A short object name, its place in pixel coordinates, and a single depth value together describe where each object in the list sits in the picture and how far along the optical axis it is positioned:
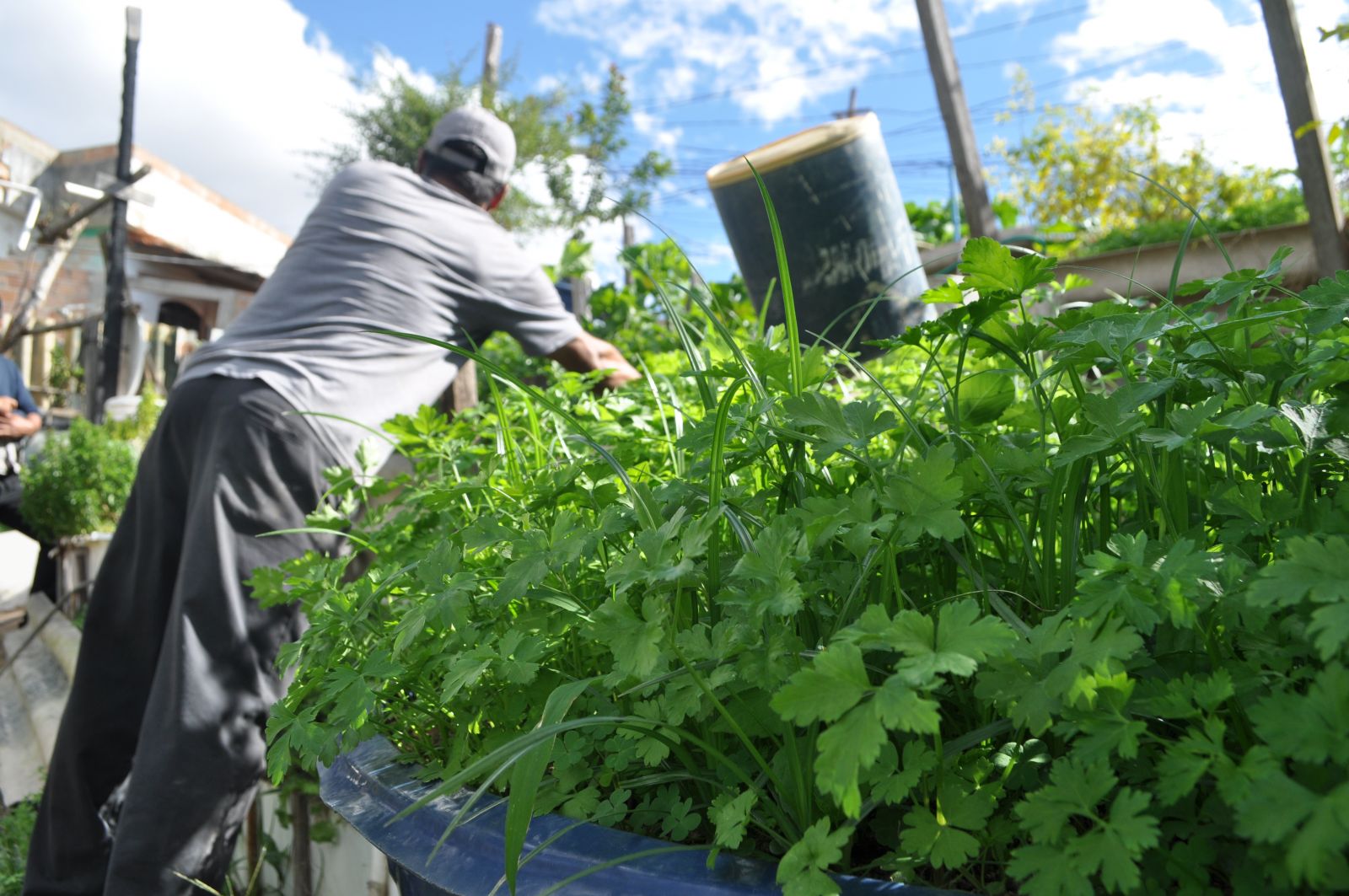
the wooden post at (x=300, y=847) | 2.30
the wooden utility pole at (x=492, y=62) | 16.55
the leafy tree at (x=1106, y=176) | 7.39
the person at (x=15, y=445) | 6.32
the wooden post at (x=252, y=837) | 2.59
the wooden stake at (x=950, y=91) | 4.18
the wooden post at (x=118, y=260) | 9.80
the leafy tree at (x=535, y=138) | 17.22
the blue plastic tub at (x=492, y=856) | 0.52
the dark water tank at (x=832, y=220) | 2.86
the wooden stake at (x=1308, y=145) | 2.31
